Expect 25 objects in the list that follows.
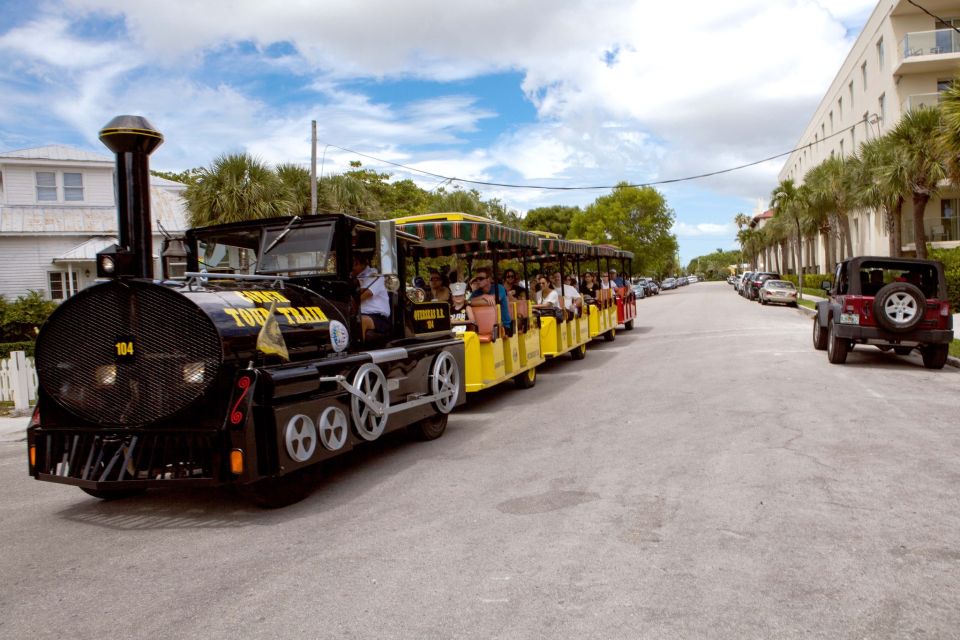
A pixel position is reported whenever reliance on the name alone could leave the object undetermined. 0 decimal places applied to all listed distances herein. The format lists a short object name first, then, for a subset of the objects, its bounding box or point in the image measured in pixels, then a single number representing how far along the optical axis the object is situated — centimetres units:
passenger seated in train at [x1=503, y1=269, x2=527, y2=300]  1200
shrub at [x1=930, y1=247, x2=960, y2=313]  2322
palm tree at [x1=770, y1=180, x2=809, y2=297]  4001
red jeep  1184
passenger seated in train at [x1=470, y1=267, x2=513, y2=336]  1070
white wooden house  2589
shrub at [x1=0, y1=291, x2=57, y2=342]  1972
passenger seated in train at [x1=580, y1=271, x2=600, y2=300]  1814
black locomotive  502
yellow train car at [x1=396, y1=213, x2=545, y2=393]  930
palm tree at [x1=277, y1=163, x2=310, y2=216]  2320
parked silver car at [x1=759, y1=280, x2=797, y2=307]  3431
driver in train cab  691
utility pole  2086
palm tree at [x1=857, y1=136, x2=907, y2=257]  2341
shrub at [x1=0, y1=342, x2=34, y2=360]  1705
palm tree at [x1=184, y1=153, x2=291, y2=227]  1994
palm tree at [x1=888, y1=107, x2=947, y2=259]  2258
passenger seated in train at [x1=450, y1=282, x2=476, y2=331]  1027
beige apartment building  2992
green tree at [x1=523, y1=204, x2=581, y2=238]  7306
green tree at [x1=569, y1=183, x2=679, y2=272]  6594
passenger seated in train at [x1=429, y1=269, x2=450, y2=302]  1120
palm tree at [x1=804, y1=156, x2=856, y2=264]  3387
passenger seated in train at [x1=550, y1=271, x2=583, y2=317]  1487
